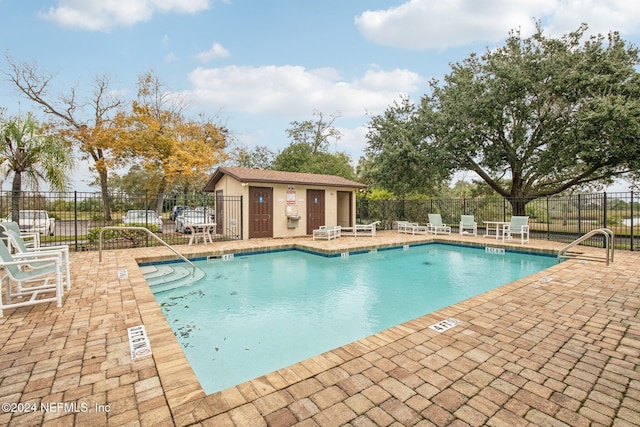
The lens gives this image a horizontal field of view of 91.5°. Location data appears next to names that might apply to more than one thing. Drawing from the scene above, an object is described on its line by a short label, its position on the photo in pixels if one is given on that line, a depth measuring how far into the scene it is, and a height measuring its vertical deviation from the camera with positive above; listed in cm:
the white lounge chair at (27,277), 357 -76
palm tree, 730 +143
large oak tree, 1096 +390
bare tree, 1800 +652
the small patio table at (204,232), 1047 -69
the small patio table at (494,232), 1170 -97
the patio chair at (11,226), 460 -19
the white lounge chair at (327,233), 1234 -83
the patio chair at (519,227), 1086 -57
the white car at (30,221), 1142 -29
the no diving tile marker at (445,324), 334 -125
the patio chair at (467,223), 1339 -51
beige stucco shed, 1230 +52
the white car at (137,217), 1403 -18
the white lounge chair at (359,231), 1320 -89
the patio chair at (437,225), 1396 -61
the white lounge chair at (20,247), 439 -48
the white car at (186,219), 1481 -30
